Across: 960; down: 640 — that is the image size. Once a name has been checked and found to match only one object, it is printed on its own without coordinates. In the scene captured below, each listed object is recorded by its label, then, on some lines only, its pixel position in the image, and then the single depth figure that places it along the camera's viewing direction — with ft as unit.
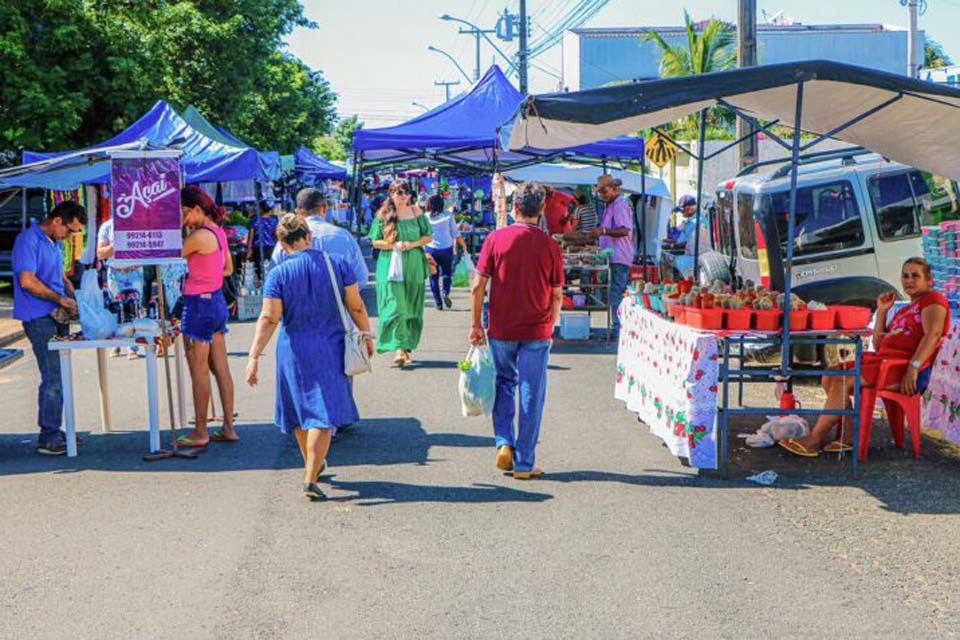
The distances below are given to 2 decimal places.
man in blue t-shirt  27.50
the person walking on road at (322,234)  28.35
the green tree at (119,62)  69.00
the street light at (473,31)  165.89
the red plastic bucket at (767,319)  24.41
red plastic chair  26.17
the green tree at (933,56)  198.12
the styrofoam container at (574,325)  47.73
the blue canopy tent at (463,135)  52.54
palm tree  121.70
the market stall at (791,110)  24.25
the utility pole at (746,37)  52.80
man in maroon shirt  24.07
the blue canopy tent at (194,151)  55.11
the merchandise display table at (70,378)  27.09
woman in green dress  38.63
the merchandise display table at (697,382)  24.06
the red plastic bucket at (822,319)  24.61
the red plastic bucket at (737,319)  24.27
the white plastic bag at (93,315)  27.20
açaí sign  26.86
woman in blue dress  22.75
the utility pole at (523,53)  122.01
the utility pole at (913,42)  93.05
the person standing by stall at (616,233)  46.09
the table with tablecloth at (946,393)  26.91
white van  37.86
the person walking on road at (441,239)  57.21
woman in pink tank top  27.71
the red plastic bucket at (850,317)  24.66
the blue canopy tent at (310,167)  110.32
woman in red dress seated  26.03
